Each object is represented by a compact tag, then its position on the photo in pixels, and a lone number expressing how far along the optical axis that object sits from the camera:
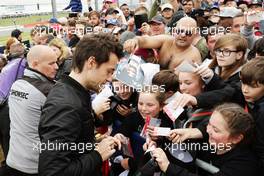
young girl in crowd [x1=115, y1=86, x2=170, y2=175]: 2.44
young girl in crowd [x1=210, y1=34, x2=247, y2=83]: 2.56
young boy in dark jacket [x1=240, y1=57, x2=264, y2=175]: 2.12
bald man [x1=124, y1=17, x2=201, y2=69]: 3.38
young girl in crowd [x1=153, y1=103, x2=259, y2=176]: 1.91
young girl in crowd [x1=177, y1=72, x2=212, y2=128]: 2.32
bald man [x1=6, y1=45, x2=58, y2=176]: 2.70
